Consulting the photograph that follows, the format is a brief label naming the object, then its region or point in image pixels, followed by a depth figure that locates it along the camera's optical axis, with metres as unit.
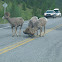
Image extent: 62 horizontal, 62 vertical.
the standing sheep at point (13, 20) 17.62
